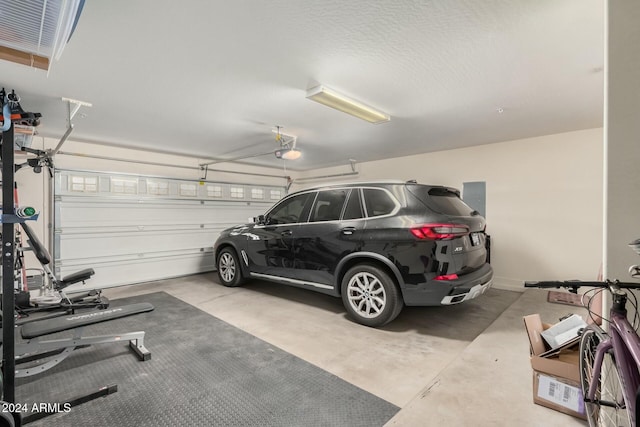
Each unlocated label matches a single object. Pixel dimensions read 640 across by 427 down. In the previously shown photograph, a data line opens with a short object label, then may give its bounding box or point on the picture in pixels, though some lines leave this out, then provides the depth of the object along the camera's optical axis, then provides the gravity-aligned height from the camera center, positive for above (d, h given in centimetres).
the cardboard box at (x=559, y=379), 165 -108
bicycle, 114 -74
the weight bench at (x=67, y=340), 205 -105
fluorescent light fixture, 269 +118
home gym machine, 163 -76
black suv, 277 -43
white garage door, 468 -24
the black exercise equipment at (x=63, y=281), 338 -91
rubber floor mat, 171 -133
